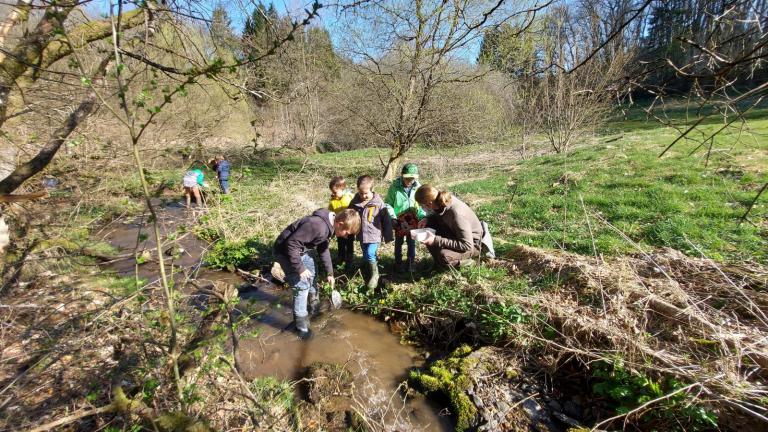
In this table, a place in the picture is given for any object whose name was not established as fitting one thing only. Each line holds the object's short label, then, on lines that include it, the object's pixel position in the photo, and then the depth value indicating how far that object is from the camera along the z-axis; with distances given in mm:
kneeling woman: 4457
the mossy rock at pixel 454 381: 3061
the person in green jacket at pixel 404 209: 5191
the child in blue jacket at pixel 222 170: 9180
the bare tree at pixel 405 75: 11000
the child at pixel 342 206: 5102
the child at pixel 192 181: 8276
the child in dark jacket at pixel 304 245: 3896
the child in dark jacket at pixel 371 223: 4855
